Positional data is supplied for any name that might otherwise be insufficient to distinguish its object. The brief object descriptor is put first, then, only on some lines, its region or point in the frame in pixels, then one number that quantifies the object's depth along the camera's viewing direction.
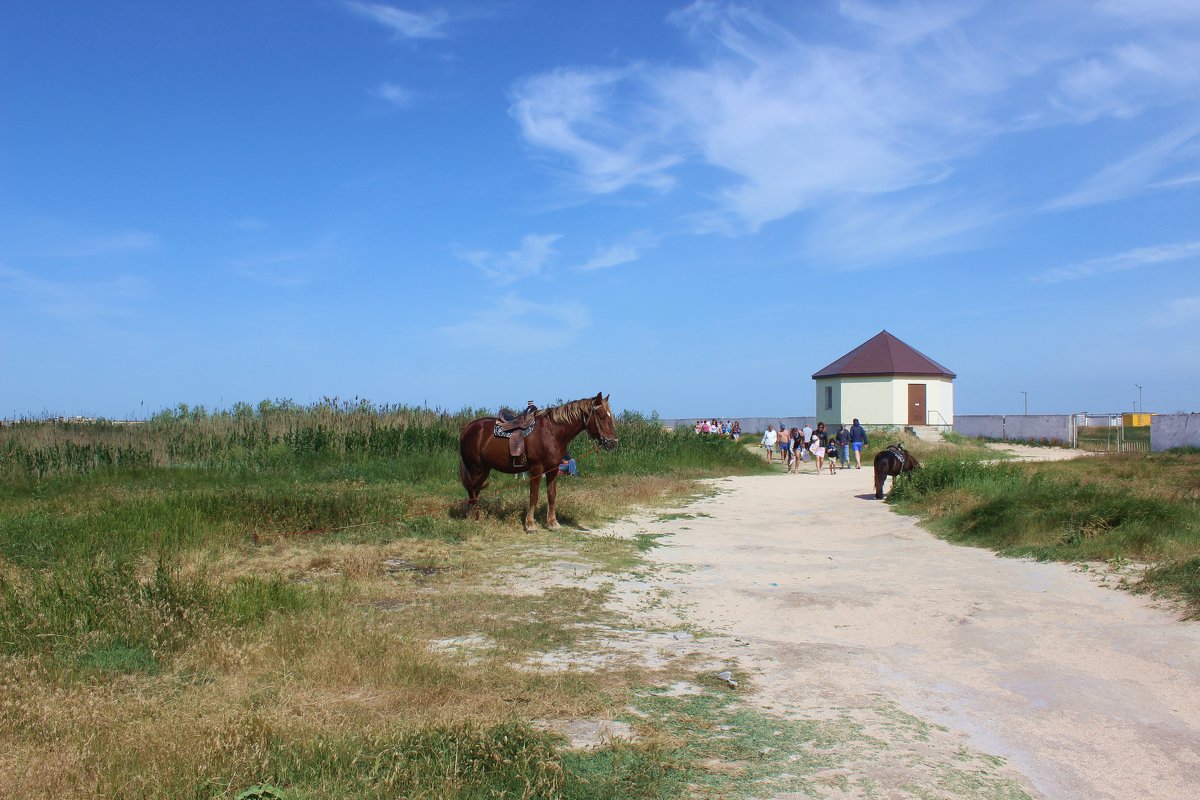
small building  44.59
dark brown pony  18.77
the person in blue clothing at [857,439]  30.23
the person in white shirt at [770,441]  33.72
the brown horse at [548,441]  13.13
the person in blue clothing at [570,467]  18.60
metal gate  39.22
